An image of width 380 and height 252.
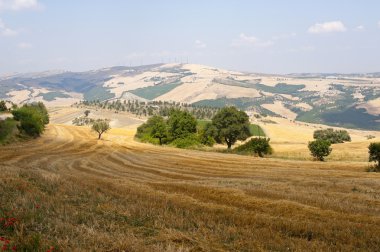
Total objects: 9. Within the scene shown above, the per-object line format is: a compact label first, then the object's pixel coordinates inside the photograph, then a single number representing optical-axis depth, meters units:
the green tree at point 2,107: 117.37
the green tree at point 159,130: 107.62
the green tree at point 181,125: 105.06
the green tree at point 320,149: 73.12
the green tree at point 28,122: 92.94
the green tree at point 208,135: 97.70
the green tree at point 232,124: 94.31
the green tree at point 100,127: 117.00
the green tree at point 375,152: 49.69
